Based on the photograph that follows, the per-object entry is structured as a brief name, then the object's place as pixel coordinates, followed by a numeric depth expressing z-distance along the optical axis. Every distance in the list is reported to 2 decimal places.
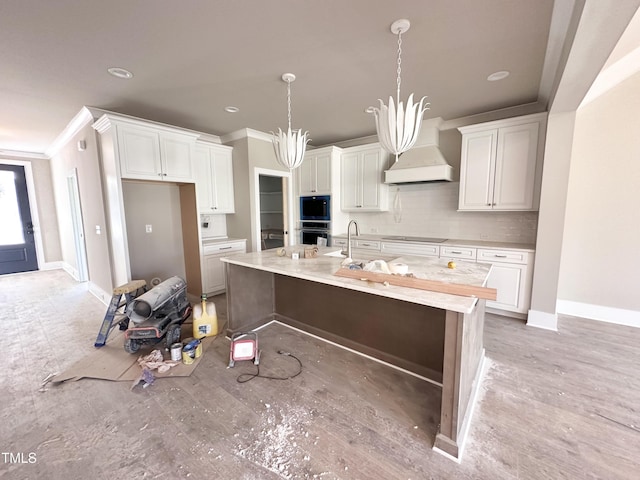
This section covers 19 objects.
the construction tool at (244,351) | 2.35
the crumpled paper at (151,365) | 2.13
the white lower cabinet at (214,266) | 4.05
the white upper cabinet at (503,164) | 3.20
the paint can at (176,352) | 2.41
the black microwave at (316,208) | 4.78
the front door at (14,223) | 5.46
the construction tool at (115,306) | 2.71
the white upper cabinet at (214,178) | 4.09
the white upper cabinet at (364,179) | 4.43
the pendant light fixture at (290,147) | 2.36
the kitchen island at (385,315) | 1.50
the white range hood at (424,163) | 3.72
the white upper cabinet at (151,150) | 3.16
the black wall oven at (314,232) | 4.84
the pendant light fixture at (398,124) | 1.69
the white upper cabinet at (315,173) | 4.75
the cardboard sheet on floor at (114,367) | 2.21
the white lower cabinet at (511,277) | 3.18
